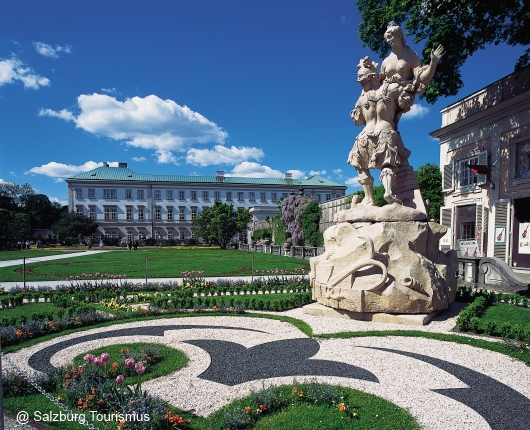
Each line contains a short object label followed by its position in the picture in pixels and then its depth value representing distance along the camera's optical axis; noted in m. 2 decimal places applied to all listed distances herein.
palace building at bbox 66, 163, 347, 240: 68.25
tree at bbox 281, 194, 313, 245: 35.03
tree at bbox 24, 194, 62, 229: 72.20
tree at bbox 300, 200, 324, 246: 32.35
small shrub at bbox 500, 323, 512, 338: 6.93
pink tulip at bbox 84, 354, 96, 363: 4.63
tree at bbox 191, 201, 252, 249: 47.78
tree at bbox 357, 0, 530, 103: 13.99
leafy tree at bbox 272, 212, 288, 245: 39.56
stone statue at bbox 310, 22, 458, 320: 7.90
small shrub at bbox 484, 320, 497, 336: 7.18
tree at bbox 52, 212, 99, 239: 55.50
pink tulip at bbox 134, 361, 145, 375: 4.12
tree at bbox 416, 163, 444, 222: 24.72
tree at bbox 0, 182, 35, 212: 64.69
